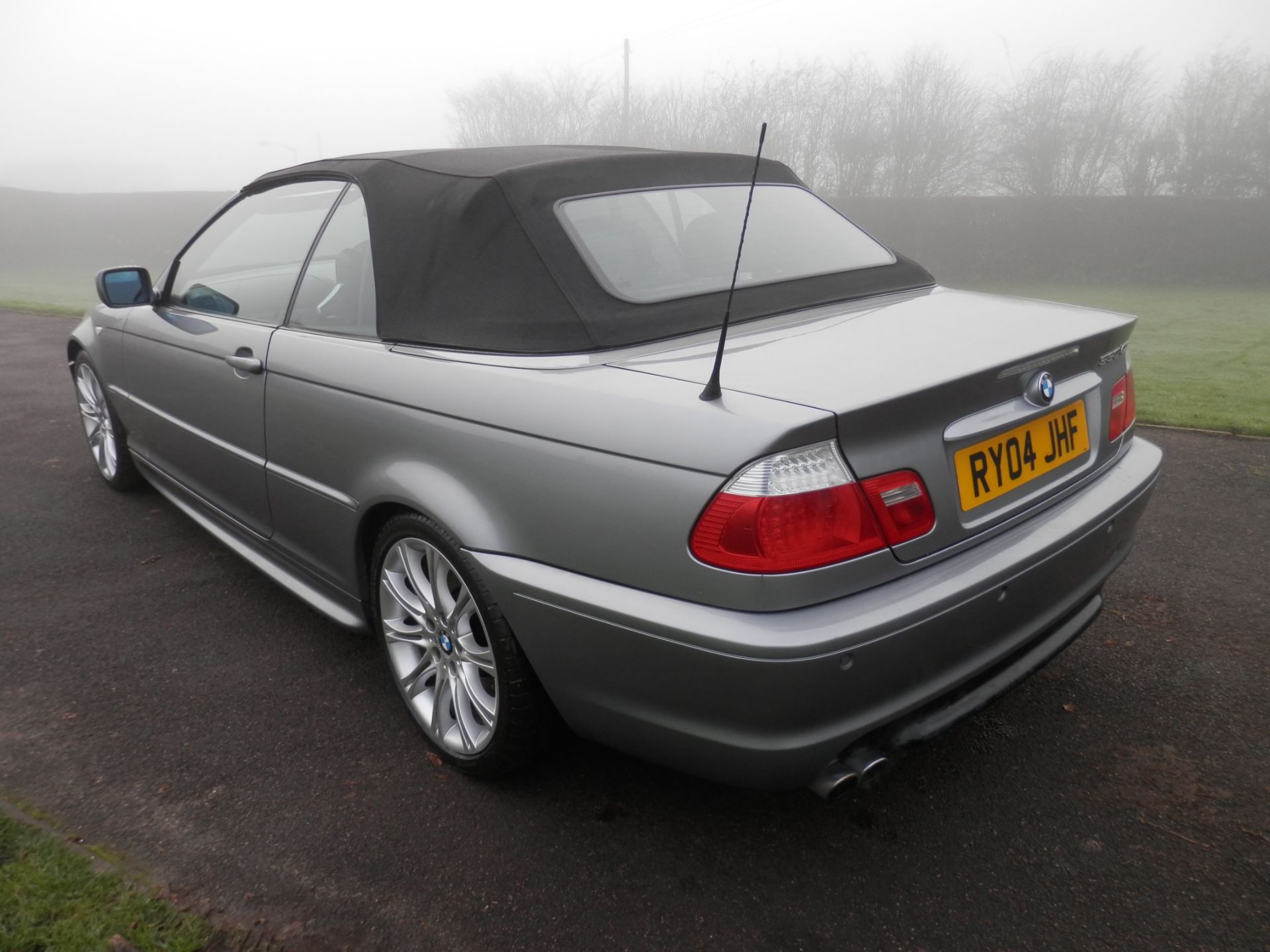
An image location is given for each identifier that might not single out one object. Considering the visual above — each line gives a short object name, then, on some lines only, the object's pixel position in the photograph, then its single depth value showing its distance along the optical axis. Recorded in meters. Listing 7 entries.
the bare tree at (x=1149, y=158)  24.14
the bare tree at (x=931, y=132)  26.19
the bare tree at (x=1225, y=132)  23.50
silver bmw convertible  1.80
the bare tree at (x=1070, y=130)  24.97
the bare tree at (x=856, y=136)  27.19
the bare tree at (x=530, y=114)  36.25
